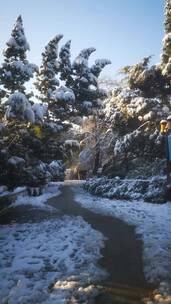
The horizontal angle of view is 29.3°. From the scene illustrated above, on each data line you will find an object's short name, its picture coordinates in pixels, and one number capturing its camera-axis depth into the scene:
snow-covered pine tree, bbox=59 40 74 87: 22.22
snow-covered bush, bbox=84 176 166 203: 15.19
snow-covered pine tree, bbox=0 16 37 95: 14.84
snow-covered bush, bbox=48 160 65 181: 17.99
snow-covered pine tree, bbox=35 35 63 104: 19.81
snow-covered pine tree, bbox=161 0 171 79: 21.25
